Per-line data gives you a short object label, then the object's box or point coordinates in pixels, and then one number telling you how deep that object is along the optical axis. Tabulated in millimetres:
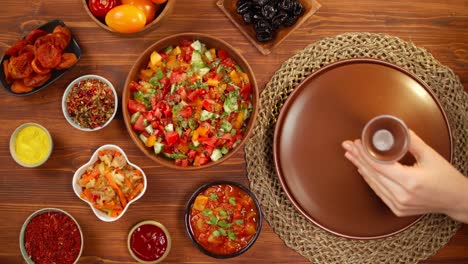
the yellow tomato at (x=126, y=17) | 1882
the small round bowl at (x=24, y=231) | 1997
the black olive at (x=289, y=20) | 1951
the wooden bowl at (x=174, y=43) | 1879
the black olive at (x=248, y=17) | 1961
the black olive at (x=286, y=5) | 1910
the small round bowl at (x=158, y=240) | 1991
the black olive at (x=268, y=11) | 1909
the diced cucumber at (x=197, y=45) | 1964
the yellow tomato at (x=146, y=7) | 1940
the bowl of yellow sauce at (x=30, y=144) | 2041
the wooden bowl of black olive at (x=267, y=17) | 1920
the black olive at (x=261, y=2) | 1911
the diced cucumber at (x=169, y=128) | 1940
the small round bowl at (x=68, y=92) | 1984
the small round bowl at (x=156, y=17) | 1955
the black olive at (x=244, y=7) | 1949
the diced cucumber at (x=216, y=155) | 1922
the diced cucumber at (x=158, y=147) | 1947
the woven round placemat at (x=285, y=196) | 1952
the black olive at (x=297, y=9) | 1931
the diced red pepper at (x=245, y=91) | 1941
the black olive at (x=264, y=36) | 1958
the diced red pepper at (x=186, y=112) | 1927
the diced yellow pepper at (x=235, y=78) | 1958
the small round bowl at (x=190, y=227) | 1934
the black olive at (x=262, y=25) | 1934
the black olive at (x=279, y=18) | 1929
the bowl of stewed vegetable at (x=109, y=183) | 1983
